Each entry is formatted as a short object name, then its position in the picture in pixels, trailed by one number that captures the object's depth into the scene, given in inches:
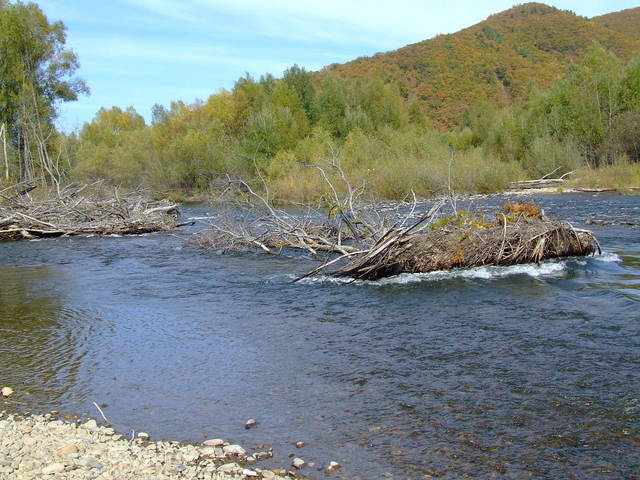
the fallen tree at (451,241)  452.4
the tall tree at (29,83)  1249.4
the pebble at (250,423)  212.7
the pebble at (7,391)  244.6
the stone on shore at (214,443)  196.9
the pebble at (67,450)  187.2
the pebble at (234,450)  190.5
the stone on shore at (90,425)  210.0
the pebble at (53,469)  173.9
